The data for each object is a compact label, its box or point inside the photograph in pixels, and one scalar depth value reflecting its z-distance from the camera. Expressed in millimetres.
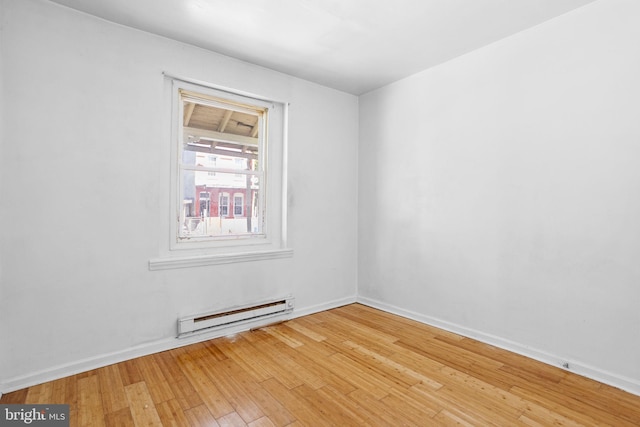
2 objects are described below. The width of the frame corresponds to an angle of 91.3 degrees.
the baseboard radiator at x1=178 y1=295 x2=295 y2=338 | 2840
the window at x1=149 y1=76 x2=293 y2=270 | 2936
